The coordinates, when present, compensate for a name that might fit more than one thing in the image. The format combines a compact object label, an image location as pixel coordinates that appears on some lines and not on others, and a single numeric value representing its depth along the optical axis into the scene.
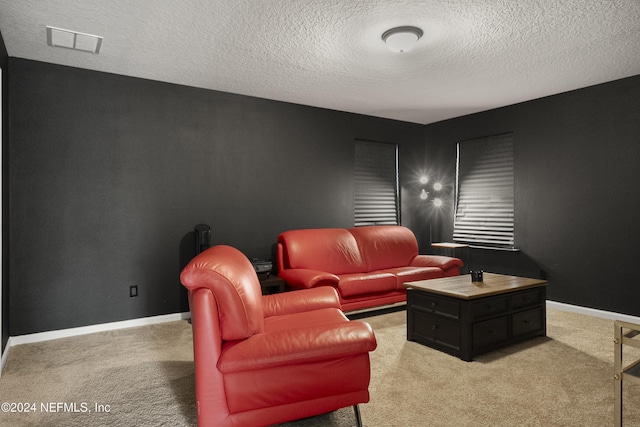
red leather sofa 4.29
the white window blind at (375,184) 5.95
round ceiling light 3.19
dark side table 4.26
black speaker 4.21
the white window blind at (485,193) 5.50
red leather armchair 1.88
